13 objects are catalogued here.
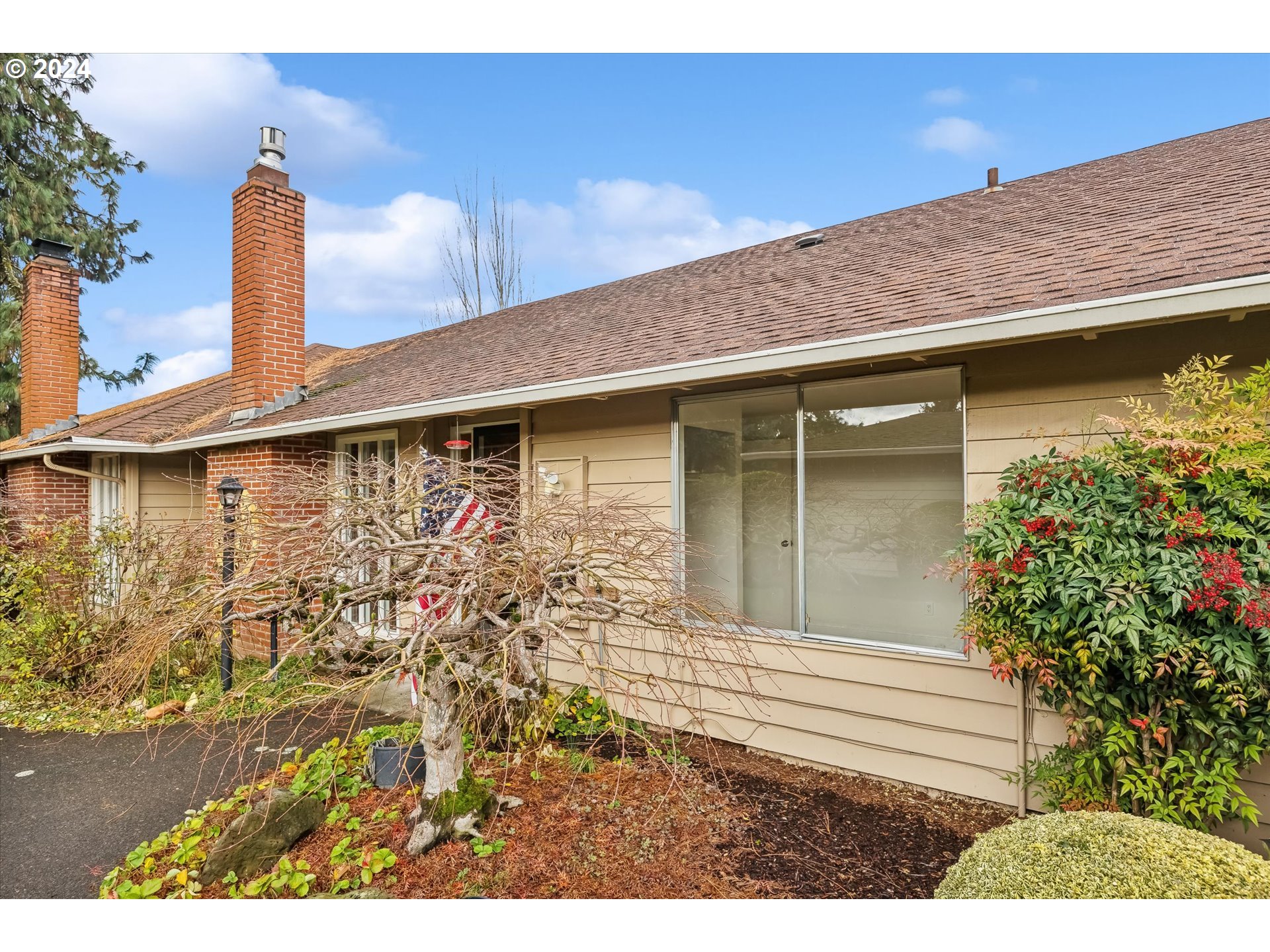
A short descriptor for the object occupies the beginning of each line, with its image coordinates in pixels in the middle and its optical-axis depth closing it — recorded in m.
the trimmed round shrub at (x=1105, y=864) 2.05
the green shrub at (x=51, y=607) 6.27
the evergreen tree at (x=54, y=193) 14.52
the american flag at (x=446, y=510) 3.34
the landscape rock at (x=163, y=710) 5.73
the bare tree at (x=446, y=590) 2.77
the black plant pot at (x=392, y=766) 3.79
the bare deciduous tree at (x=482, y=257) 17.02
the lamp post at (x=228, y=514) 5.89
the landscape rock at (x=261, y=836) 3.02
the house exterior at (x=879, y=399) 3.44
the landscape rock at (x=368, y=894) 2.81
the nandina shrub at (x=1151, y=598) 2.62
